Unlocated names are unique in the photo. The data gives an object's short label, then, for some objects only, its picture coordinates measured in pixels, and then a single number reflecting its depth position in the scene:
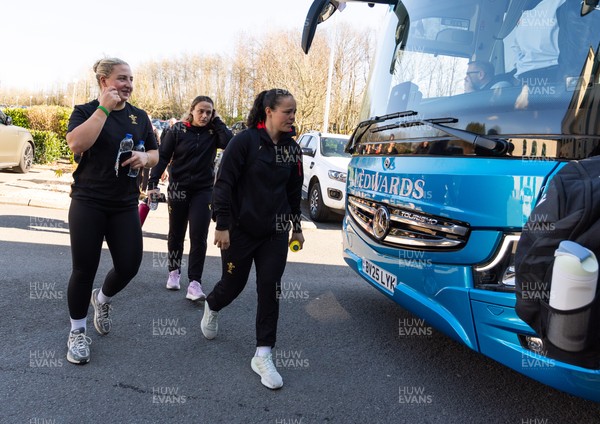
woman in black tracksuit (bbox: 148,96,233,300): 4.52
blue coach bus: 2.53
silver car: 11.80
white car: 9.76
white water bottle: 1.44
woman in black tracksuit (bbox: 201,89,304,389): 3.11
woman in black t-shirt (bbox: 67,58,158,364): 3.04
